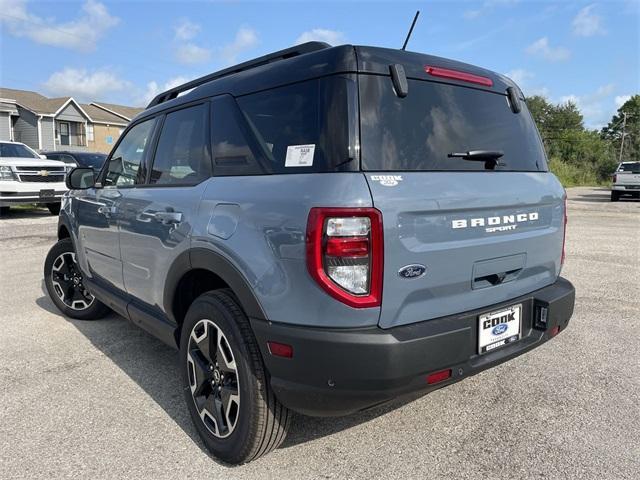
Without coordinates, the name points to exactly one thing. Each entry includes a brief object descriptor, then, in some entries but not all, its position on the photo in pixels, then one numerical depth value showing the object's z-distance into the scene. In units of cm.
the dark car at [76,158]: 1585
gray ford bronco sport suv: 203
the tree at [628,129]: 6252
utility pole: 5969
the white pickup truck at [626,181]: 2147
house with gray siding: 3466
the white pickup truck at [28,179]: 1212
